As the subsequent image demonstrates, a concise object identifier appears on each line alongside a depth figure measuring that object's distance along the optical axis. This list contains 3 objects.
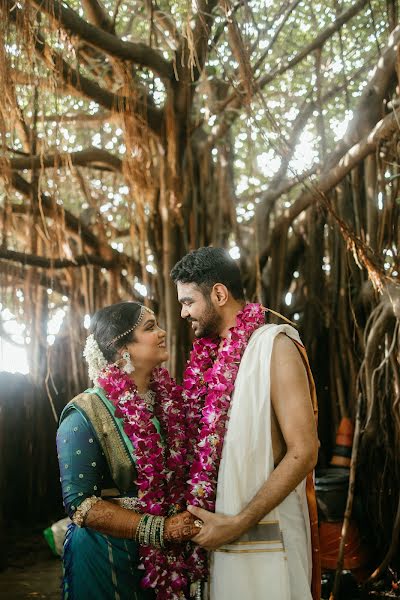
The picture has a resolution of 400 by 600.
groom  1.76
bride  1.84
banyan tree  3.55
